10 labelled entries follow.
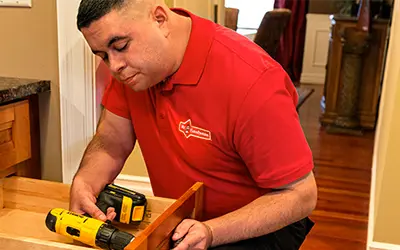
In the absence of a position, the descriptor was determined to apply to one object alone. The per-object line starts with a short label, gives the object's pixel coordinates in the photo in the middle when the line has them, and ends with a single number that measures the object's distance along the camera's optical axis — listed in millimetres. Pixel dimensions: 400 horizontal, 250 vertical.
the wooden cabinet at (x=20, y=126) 1303
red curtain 6328
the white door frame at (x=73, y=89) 1365
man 1003
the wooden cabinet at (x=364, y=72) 3924
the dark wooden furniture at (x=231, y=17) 4527
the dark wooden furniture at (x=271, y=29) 4375
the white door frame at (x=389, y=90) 1970
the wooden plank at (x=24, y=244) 914
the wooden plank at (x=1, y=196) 1325
